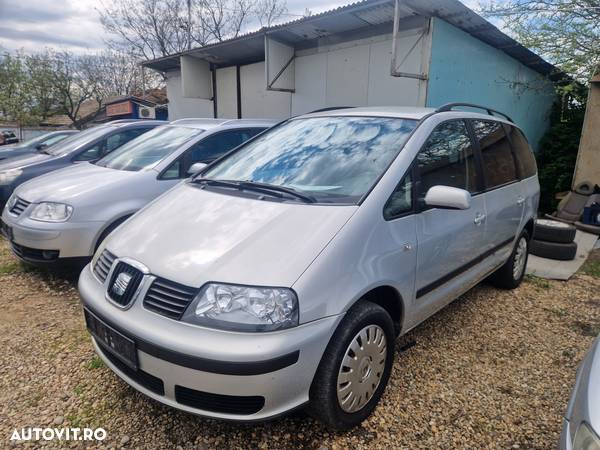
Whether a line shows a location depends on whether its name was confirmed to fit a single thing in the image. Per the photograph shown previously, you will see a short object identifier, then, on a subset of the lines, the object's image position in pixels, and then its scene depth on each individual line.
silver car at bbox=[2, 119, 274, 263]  3.50
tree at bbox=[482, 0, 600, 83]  6.65
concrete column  7.95
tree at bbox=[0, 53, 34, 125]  29.66
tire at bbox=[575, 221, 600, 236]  6.53
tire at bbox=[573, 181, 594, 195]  7.67
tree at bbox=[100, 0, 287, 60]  24.94
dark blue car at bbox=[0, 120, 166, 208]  5.45
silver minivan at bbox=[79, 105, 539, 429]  1.69
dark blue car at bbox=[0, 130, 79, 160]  7.93
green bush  9.34
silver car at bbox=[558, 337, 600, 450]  1.26
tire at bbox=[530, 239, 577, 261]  5.10
